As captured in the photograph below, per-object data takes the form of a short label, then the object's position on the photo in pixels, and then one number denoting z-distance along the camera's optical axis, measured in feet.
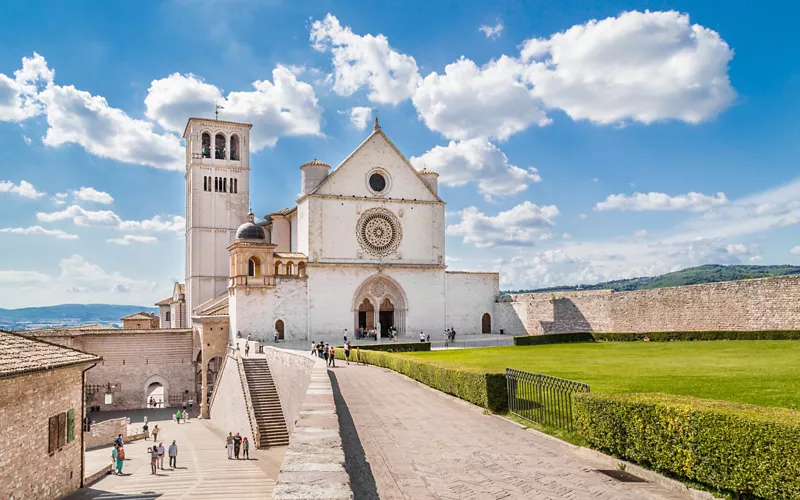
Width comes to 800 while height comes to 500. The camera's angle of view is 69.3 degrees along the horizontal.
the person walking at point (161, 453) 83.00
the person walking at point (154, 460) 81.25
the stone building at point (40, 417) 41.09
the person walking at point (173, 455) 85.04
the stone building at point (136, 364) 136.15
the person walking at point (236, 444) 85.19
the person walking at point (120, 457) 81.56
